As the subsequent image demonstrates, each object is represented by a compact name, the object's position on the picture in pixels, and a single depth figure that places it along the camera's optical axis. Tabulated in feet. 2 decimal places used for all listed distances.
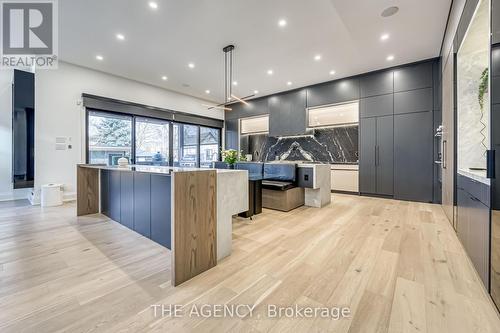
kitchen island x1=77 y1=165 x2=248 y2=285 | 5.33
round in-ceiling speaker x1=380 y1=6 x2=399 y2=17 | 9.72
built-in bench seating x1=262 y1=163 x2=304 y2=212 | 12.43
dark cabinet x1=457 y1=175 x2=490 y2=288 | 5.15
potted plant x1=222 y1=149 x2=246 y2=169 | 11.95
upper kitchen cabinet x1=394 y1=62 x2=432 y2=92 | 14.58
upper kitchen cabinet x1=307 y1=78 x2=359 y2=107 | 17.67
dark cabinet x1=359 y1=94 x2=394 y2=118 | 15.99
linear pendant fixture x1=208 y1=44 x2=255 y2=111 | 13.51
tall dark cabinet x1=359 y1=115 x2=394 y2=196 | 16.02
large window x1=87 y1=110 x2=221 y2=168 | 17.16
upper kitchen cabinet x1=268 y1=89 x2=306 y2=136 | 20.61
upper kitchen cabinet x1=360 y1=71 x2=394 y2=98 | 16.02
